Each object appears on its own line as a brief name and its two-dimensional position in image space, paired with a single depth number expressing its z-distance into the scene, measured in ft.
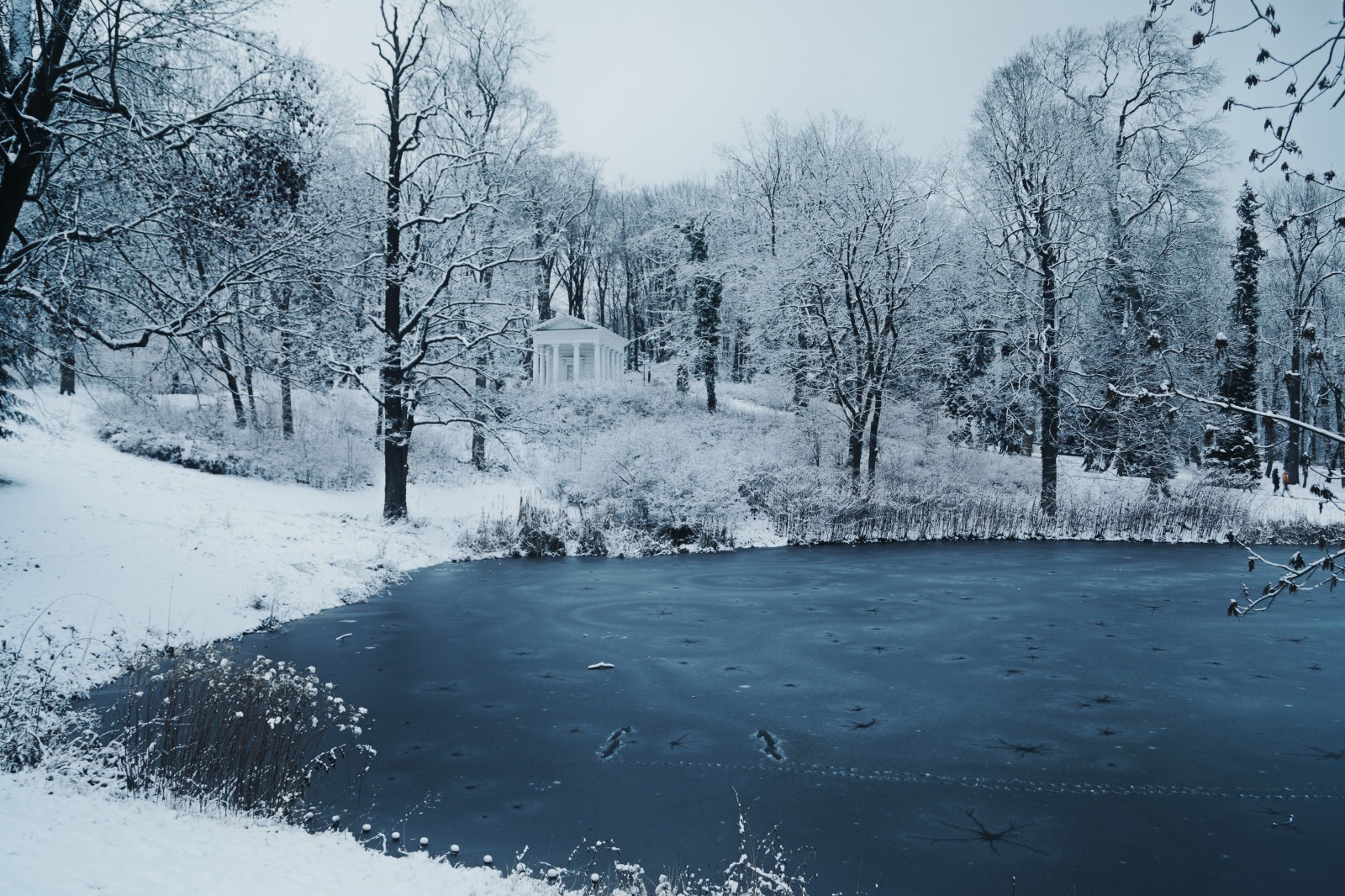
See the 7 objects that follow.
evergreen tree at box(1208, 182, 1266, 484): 99.59
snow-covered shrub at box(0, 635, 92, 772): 19.17
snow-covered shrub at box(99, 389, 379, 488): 68.54
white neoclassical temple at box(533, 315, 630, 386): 144.77
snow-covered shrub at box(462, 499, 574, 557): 65.46
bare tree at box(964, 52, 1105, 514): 82.64
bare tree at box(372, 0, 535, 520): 63.57
